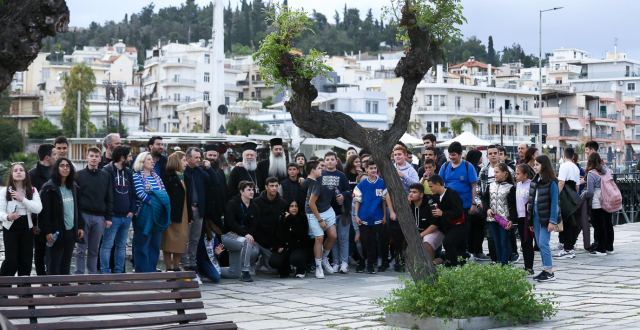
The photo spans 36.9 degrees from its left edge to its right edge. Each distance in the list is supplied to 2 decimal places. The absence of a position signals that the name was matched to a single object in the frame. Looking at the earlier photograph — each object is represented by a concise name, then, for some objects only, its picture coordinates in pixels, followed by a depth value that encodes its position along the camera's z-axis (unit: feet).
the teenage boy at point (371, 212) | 51.57
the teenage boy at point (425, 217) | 48.88
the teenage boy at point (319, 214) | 50.14
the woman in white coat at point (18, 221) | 38.91
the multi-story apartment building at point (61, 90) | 371.56
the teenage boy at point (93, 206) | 43.09
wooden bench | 24.71
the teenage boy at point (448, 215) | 48.78
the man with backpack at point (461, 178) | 52.06
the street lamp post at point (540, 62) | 209.08
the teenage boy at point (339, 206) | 51.85
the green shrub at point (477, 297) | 33.68
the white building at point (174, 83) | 409.90
